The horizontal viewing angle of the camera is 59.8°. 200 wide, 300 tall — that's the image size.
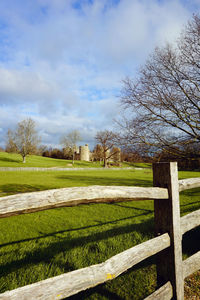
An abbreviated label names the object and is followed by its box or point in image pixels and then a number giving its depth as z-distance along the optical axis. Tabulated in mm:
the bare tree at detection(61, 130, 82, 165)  58406
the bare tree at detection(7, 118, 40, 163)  42469
